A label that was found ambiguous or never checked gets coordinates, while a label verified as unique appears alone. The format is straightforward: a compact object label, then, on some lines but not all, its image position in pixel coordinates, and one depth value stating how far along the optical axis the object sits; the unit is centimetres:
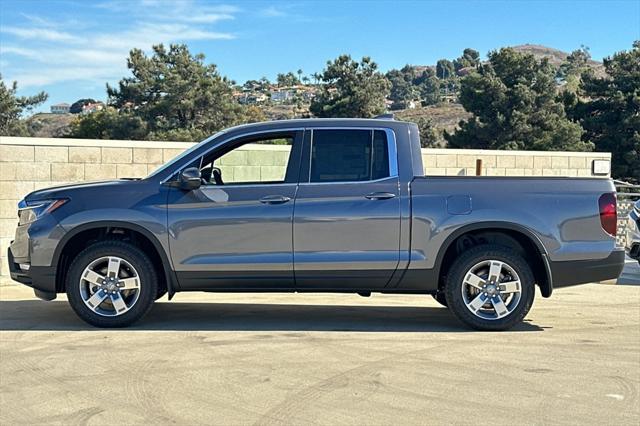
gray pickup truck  779
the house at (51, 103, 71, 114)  11845
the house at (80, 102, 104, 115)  10821
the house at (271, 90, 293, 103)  11756
